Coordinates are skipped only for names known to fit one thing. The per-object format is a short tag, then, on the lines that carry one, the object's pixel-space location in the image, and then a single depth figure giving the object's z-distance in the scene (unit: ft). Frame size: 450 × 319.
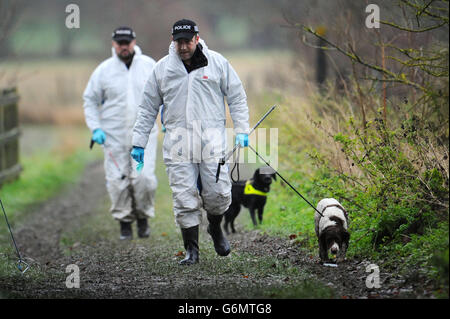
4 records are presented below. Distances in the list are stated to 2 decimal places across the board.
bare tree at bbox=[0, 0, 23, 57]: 90.83
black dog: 61.16
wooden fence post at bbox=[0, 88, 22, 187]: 95.25
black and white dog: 43.75
